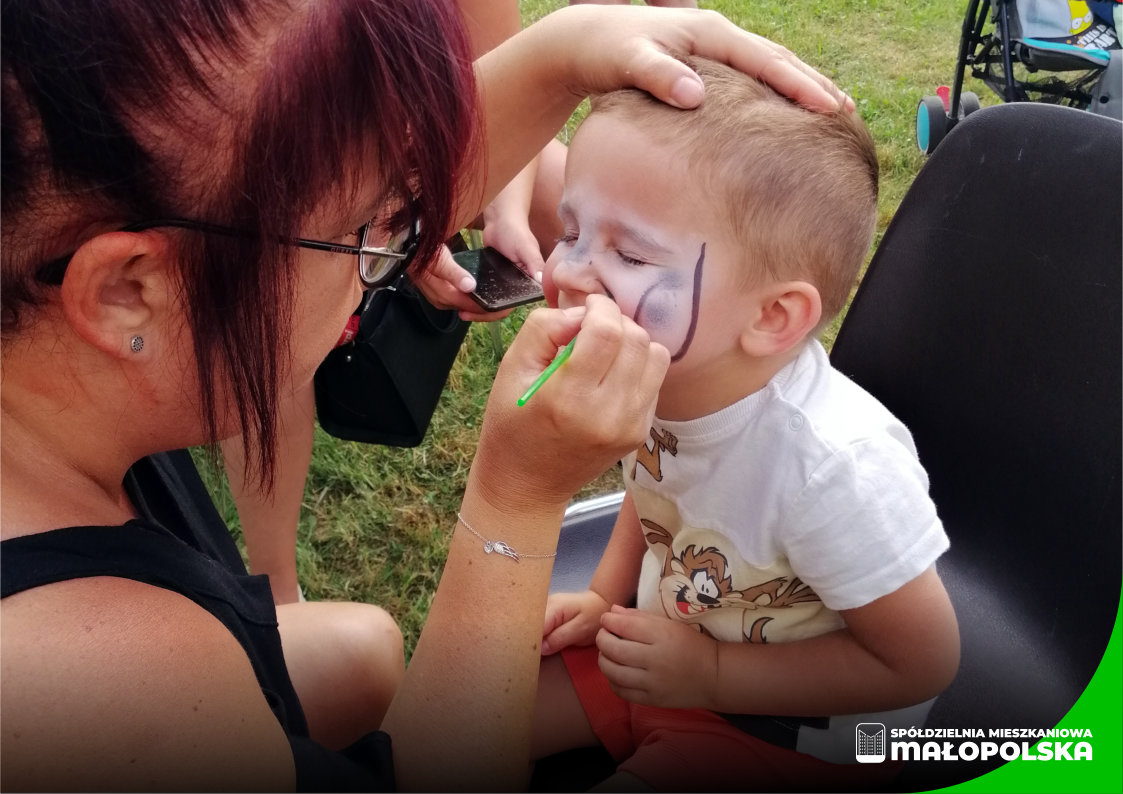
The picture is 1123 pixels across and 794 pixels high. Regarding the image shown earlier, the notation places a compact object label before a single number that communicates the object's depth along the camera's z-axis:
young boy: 0.97
